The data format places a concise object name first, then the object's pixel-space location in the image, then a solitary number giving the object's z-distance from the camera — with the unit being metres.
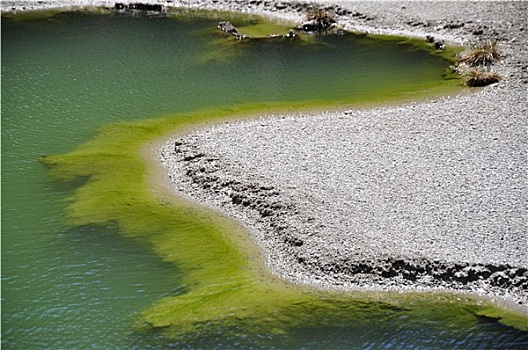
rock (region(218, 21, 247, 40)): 25.51
